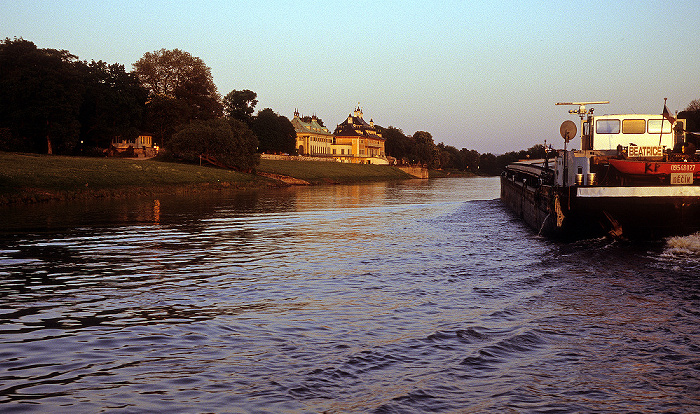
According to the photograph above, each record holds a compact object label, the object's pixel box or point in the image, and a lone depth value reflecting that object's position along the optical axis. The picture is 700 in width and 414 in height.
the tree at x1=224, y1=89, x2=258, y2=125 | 137.75
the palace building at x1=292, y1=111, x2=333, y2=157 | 196.59
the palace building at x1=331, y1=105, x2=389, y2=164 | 197.88
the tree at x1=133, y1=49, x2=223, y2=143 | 107.94
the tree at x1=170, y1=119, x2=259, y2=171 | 81.44
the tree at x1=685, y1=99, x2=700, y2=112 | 137.56
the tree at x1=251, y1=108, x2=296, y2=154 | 149.12
